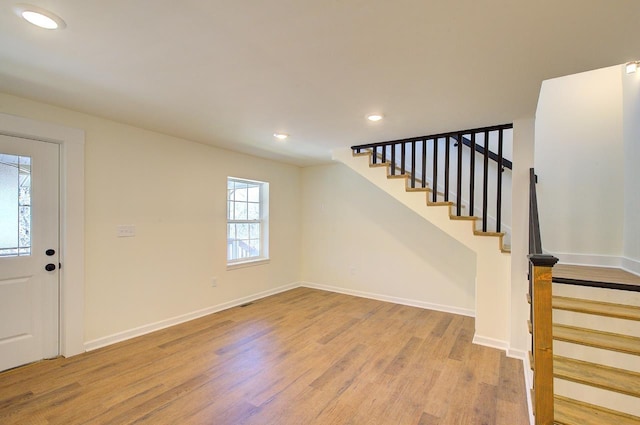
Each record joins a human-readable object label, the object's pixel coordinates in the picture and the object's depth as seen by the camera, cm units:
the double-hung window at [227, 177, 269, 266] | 443
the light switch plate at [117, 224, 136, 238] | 304
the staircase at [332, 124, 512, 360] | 296
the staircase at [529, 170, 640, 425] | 157
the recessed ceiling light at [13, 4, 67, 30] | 133
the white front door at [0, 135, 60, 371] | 242
